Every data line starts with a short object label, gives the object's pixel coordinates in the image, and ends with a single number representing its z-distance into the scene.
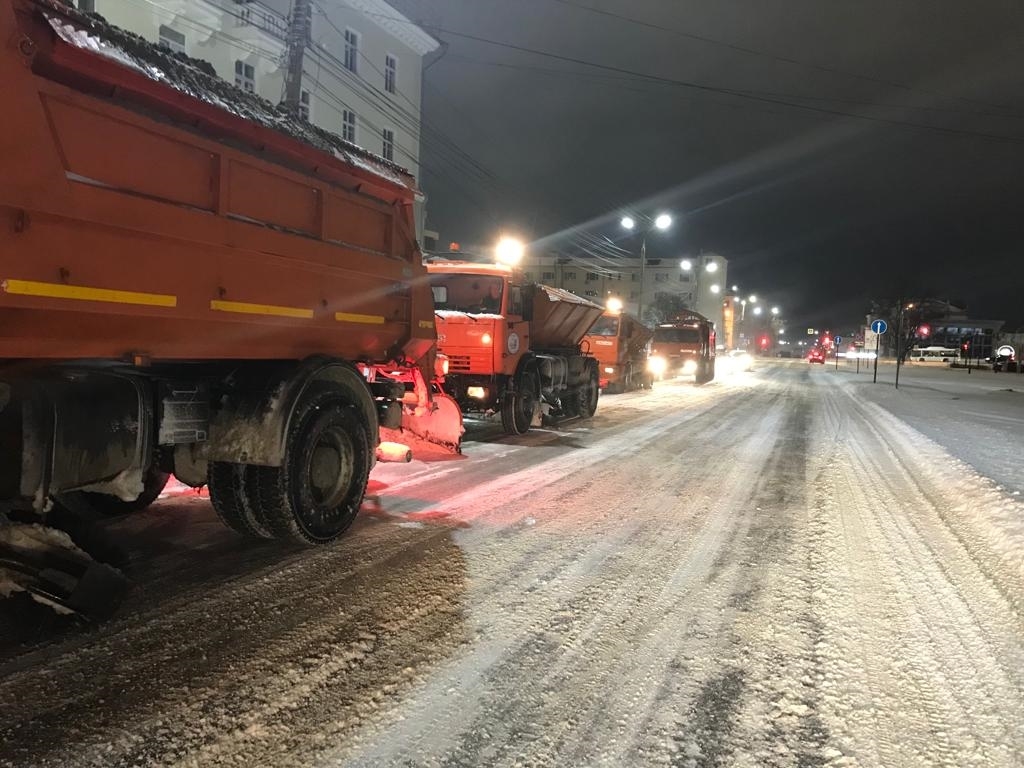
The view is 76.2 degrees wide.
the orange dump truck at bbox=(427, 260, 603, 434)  10.60
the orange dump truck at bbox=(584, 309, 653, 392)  21.16
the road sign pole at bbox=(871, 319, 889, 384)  23.95
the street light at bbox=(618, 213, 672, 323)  30.00
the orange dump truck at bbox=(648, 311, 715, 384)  29.89
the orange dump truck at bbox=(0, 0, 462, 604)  3.04
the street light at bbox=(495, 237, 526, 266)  21.39
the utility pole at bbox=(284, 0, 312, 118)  12.99
